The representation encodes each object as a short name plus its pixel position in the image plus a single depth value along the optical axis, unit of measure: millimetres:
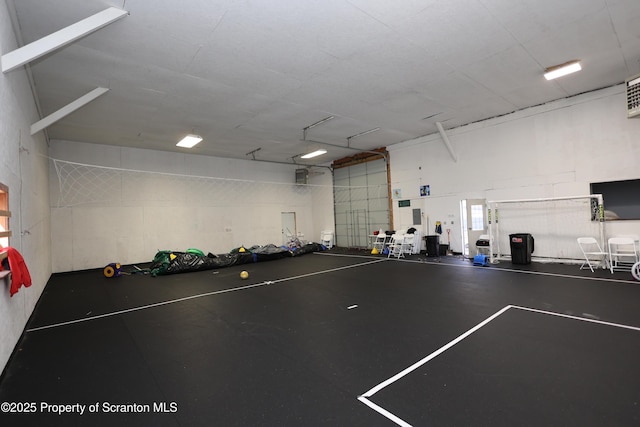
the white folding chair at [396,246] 9304
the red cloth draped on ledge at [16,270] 2434
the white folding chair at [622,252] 5831
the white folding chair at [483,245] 7841
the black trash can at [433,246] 9078
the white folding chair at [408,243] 9281
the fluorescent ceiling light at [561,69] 5211
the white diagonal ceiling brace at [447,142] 8448
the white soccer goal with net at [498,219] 6199
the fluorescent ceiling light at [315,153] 10872
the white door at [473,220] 8328
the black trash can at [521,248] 7059
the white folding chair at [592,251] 6177
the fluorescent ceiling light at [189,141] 8094
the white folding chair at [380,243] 10568
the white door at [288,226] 13102
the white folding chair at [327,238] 12844
